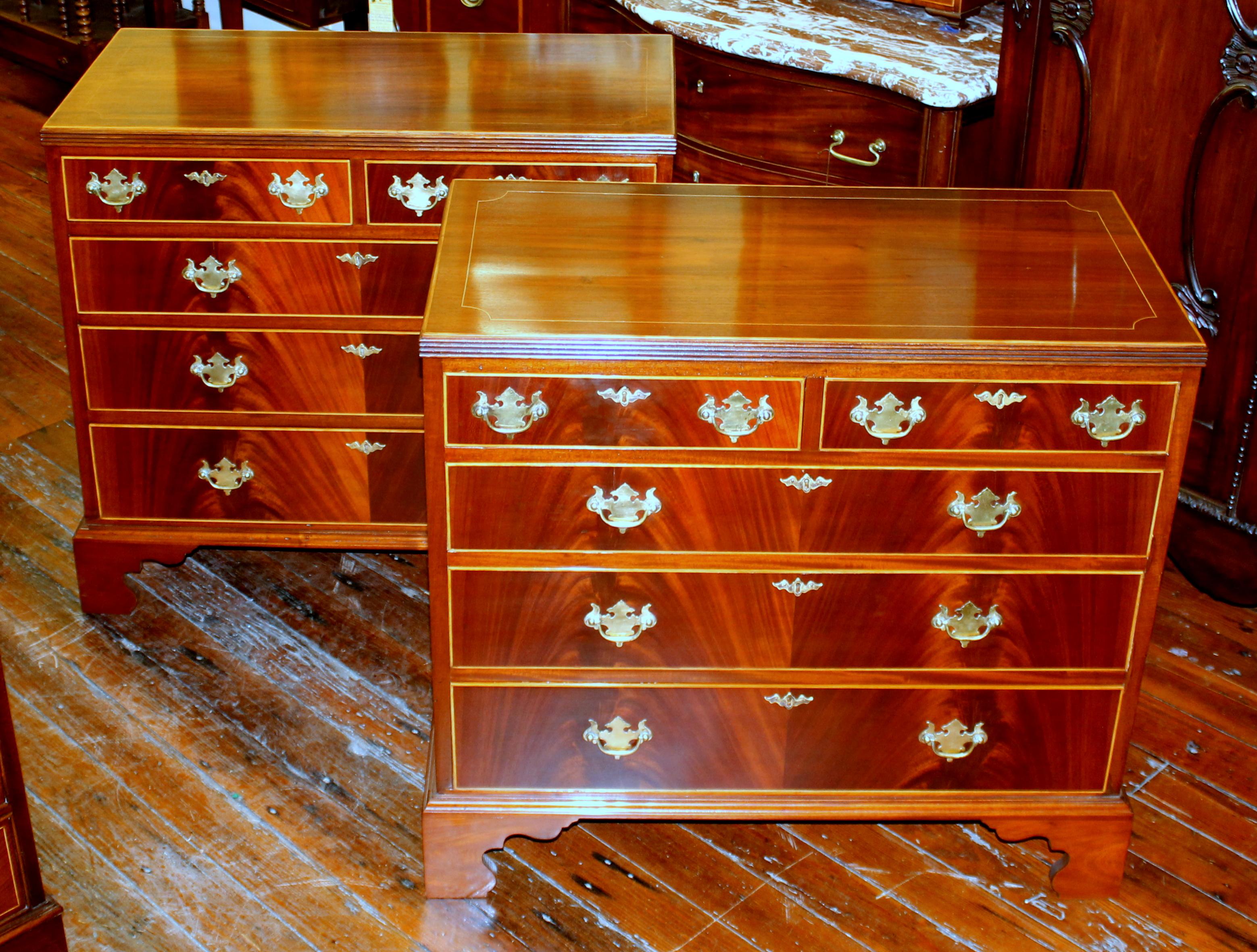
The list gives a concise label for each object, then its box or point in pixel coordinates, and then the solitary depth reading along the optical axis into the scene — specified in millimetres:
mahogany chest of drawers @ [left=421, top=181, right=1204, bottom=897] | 2205
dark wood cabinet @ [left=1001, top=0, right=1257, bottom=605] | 2863
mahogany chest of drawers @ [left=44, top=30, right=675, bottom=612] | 2797
